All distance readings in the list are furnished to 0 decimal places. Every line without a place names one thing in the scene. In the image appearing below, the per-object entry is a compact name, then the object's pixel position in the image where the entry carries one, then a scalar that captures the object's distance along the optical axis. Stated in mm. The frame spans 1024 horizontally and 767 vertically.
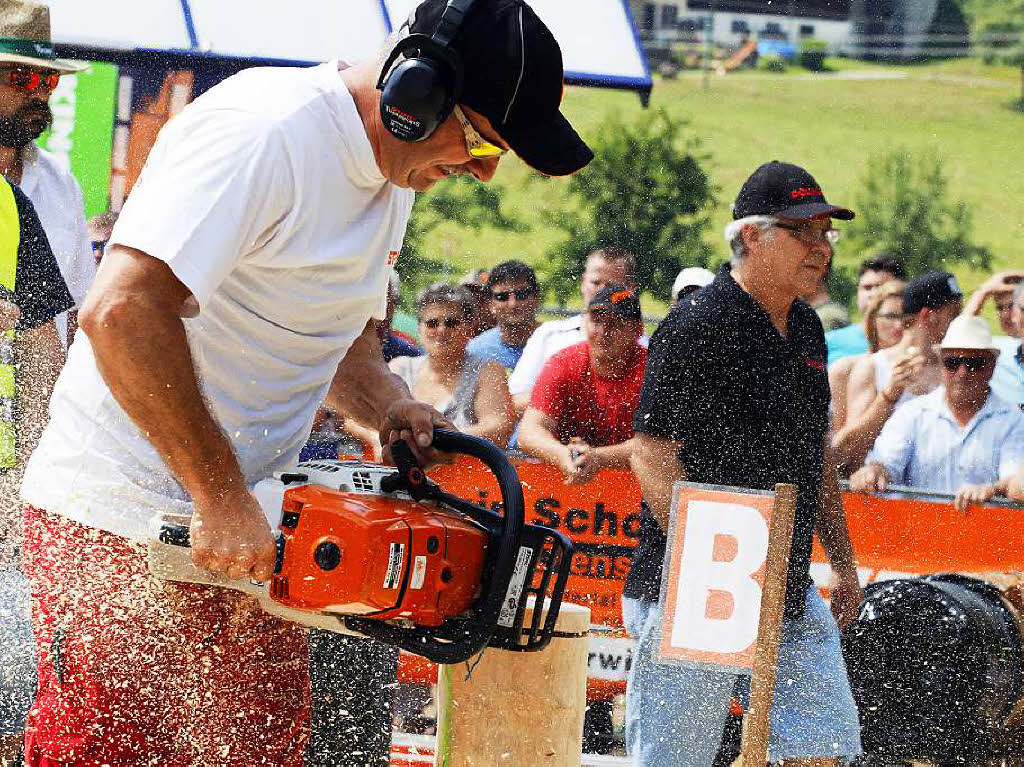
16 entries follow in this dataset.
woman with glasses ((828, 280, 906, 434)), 11156
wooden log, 5199
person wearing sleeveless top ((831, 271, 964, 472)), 10305
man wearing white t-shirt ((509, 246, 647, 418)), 10484
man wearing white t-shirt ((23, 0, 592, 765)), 4047
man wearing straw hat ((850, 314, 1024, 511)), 9836
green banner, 14797
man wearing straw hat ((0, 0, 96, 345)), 8133
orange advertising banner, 9336
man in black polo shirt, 7441
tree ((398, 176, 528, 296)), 41000
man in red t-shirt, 9594
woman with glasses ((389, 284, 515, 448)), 10211
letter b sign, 7285
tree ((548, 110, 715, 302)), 39437
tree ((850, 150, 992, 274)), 41844
